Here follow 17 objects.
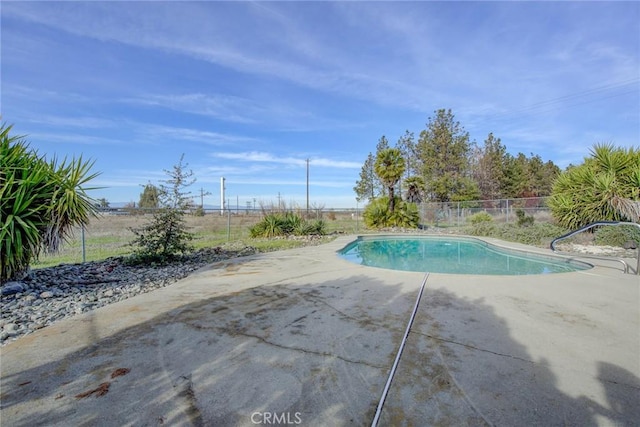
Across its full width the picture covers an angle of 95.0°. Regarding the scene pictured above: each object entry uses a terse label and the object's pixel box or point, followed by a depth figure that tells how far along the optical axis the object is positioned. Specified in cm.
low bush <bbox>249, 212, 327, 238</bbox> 1095
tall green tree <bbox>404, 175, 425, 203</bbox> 1774
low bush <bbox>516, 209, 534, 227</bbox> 1162
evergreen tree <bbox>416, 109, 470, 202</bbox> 2477
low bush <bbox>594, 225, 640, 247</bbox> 761
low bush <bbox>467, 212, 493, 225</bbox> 1564
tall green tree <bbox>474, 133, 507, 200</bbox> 2781
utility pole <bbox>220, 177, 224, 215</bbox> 3498
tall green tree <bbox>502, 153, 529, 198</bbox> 2873
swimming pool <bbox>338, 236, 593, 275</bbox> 639
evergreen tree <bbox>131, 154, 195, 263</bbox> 573
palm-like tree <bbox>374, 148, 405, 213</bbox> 1420
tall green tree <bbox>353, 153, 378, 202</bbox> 3170
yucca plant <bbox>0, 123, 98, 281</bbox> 364
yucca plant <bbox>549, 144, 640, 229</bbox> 834
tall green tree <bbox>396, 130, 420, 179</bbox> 2731
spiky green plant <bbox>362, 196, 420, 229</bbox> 1427
